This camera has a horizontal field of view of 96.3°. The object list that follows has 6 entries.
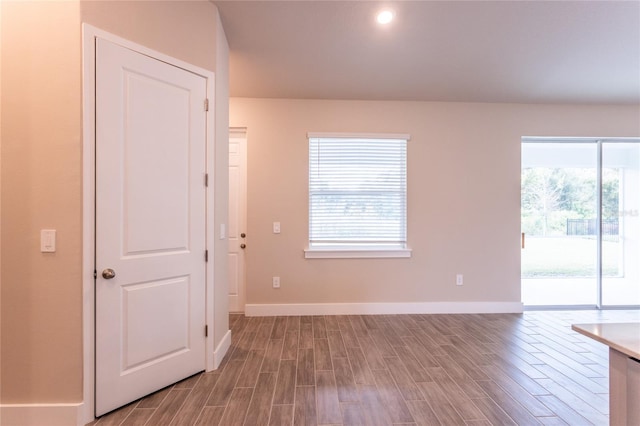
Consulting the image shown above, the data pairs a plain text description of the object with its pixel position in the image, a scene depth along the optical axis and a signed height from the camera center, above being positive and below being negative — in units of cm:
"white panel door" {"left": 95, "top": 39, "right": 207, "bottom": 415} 185 -8
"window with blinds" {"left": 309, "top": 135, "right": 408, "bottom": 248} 379 +29
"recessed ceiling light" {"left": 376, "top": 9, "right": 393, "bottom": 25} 223 +157
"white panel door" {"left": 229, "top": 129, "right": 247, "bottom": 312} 379 -3
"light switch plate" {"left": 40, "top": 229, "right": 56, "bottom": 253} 176 -17
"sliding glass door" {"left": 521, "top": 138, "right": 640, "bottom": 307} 397 +4
